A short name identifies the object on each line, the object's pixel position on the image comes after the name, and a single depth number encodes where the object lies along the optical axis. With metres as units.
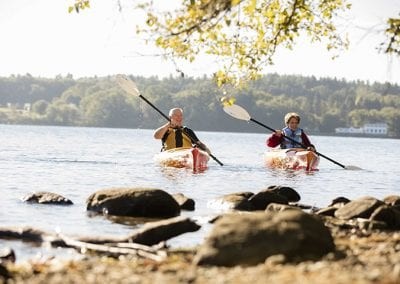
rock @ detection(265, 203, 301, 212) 12.42
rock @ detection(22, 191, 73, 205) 15.64
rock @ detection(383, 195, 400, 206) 14.78
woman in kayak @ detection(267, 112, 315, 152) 25.75
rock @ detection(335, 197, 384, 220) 12.33
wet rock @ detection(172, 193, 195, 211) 15.10
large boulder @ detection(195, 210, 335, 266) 8.17
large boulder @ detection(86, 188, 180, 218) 13.61
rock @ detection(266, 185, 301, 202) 16.64
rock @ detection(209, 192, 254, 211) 14.62
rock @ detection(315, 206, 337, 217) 13.23
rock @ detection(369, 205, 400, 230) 11.93
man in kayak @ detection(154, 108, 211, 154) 24.59
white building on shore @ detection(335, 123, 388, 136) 199.25
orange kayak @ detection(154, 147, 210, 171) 25.62
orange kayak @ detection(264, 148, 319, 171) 26.80
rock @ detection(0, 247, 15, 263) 9.24
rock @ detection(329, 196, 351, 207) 15.15
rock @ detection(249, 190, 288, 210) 14.59
